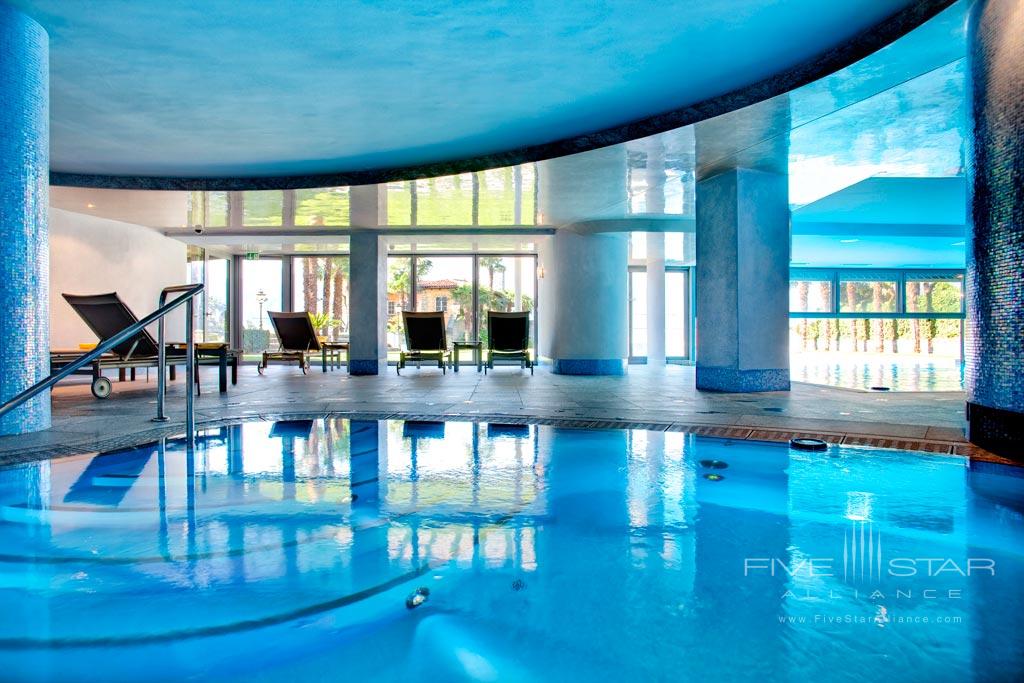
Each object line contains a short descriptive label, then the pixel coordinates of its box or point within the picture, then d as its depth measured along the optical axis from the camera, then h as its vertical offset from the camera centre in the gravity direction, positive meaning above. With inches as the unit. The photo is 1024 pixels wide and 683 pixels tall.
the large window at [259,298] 668.7 +49.6
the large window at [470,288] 644.7 +59.1
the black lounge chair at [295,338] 471.5 +5.1
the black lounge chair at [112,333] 283.4 +4.4
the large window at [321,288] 666.2 +60.8
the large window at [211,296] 618.2 +50.8
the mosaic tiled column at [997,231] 147.4 +28.1
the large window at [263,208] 376.2 +89.1
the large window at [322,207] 371.4 +88.5
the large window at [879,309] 778.8 +47.5
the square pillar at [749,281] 306.0 +31.6
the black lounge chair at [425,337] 466.9 +5.9
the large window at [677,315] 725.3 +35.2
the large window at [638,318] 718.5 +30.8
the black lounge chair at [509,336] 469.4 +6.7
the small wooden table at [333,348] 501.2 -2.7
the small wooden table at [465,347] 501.4 -1.8
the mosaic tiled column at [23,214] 174.4 +37.4
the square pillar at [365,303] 467.8 +31.3
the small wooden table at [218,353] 316.5 -4.6
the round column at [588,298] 466.3 +35.1
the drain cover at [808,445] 171.9 -27.5
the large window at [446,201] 345.1 +88.3
